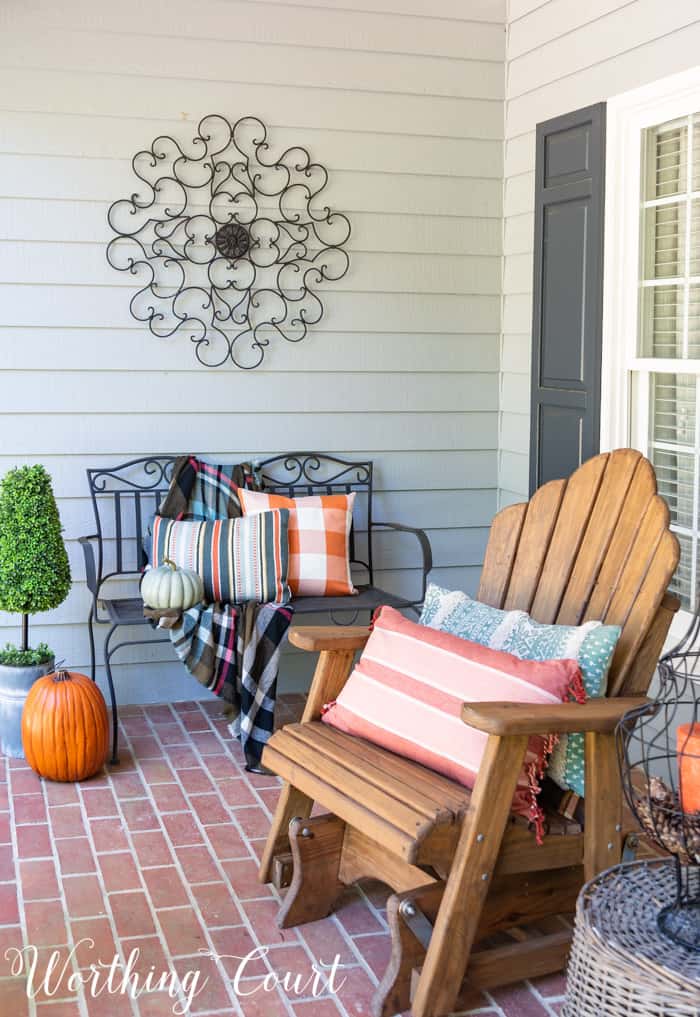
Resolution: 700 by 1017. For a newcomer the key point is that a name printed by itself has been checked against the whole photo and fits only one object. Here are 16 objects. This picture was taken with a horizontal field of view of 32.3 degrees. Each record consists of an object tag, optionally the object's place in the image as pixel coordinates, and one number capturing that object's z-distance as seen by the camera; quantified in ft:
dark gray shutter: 13.76
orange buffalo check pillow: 14.64
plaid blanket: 13.30
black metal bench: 14.38
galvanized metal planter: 13.44
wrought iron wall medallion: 14.97
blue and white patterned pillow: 8.96
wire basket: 6.59
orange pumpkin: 12.48
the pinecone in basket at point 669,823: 6.58
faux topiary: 13.19
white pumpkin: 13.57
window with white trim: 12.37
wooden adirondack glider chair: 8.11
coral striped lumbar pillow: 8.77
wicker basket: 6.47
